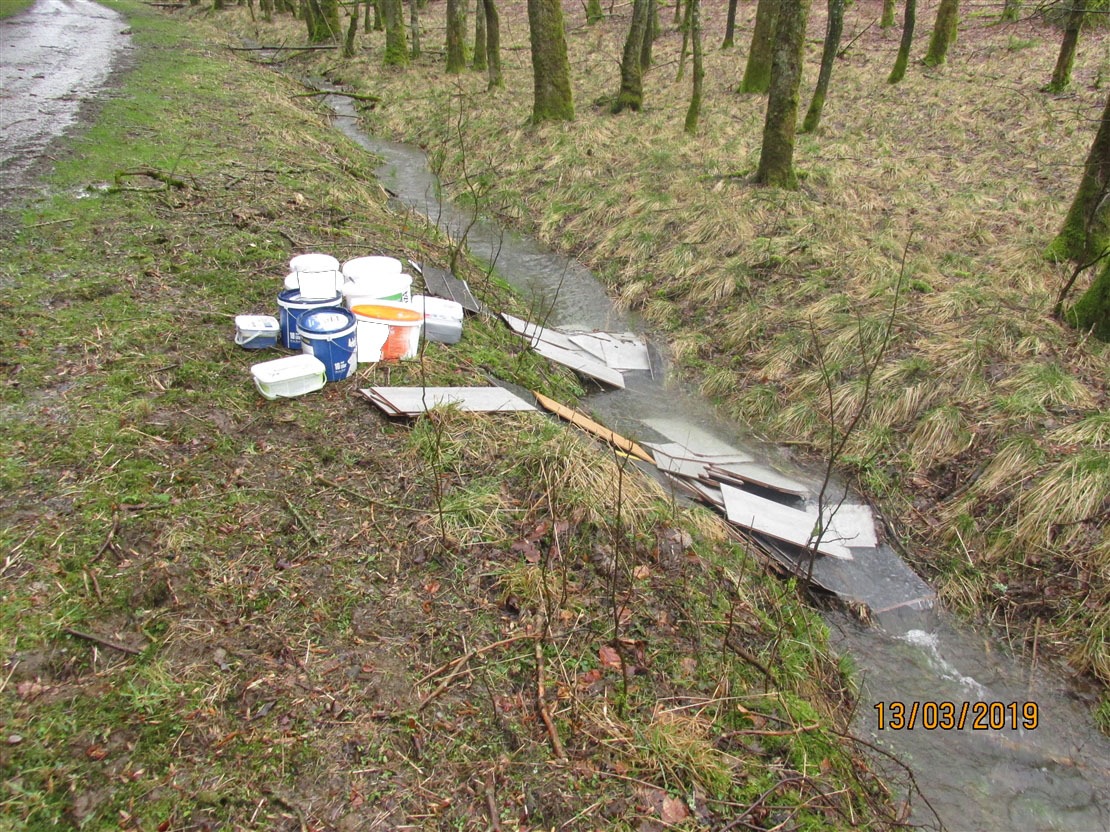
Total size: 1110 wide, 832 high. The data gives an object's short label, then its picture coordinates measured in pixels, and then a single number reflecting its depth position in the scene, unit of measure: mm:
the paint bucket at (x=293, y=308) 4262
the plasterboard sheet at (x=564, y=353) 6266
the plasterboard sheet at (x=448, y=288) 6180
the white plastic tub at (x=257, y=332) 4293
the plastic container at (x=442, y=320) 5227
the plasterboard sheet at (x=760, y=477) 4938
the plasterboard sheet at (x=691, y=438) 5418
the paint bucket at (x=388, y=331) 4562
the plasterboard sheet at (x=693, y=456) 5179
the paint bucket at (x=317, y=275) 4492
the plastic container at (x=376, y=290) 4707
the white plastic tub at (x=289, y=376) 3939
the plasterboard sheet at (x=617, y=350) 6715
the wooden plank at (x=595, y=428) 4832
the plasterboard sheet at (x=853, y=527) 4496
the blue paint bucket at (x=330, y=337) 4105
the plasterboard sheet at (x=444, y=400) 4133
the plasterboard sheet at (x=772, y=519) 4359
